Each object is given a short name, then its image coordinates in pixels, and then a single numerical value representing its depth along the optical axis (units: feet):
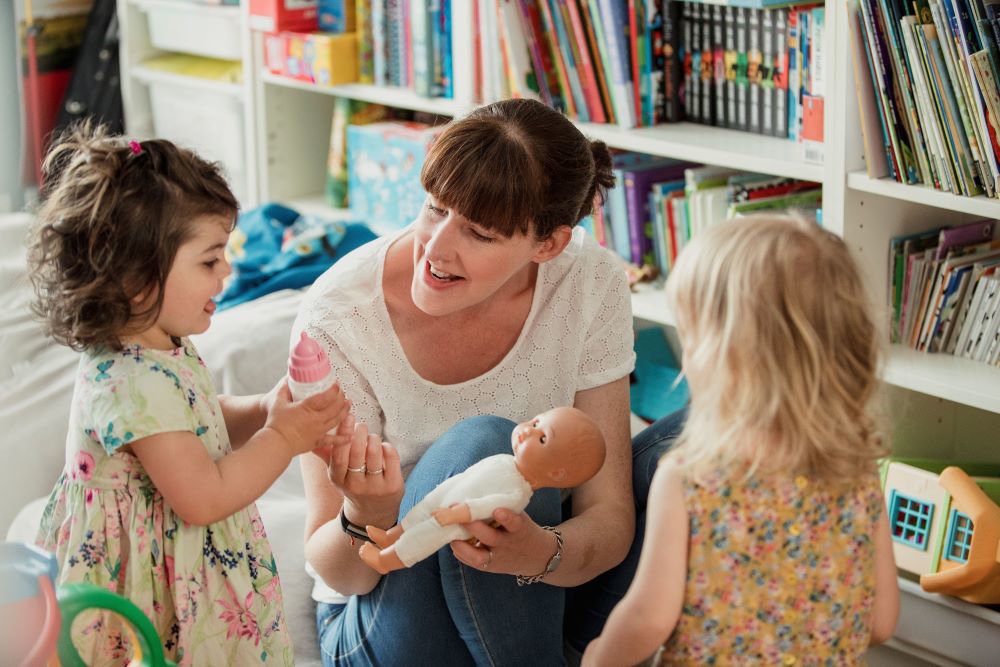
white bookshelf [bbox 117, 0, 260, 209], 9.71
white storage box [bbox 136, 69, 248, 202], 10.04
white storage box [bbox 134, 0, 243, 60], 9.70
